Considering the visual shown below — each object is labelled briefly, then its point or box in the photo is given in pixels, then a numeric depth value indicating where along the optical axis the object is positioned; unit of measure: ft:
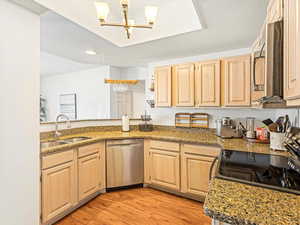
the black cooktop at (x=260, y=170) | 3.02
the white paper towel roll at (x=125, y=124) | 10.34
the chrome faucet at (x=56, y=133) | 7.97
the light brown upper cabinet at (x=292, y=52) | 2.42
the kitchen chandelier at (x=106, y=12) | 5.11
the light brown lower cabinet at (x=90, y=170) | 7.27
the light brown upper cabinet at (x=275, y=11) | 3.16
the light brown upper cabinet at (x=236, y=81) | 7.45
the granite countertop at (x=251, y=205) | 2.00
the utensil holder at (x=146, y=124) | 10.52
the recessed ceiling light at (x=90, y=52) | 10.47
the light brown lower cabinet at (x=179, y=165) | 7.48
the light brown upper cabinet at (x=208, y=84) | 8.11
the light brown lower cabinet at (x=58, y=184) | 5.82
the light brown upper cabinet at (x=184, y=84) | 8.73
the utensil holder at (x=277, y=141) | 5.49
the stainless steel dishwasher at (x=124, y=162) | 8.63
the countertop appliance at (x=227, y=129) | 7.73
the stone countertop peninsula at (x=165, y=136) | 6.03
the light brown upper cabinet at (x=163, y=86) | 9.38
